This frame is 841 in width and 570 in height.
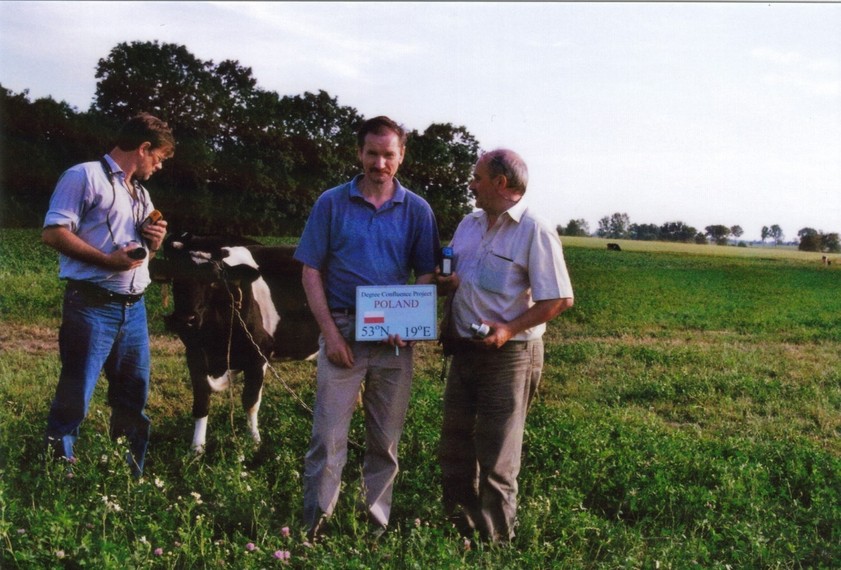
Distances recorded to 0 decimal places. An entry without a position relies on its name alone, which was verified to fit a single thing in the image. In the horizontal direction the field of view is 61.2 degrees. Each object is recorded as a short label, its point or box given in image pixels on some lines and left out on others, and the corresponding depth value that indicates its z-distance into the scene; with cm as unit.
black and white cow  558
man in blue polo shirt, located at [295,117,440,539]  393
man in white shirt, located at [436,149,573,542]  390
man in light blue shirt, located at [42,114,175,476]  432
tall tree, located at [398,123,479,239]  1919
